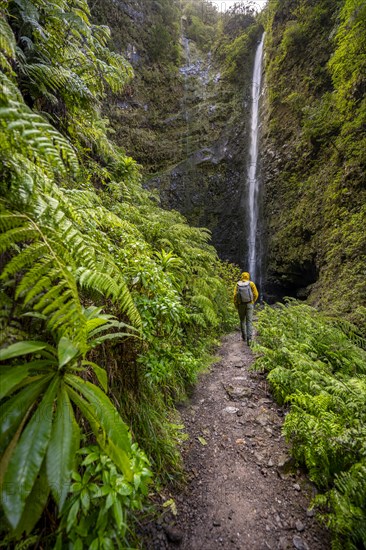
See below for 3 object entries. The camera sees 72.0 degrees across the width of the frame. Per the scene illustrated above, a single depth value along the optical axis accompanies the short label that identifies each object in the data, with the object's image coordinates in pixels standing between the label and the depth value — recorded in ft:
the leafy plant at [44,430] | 3.51
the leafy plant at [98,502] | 3.93
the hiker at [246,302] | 18.62
